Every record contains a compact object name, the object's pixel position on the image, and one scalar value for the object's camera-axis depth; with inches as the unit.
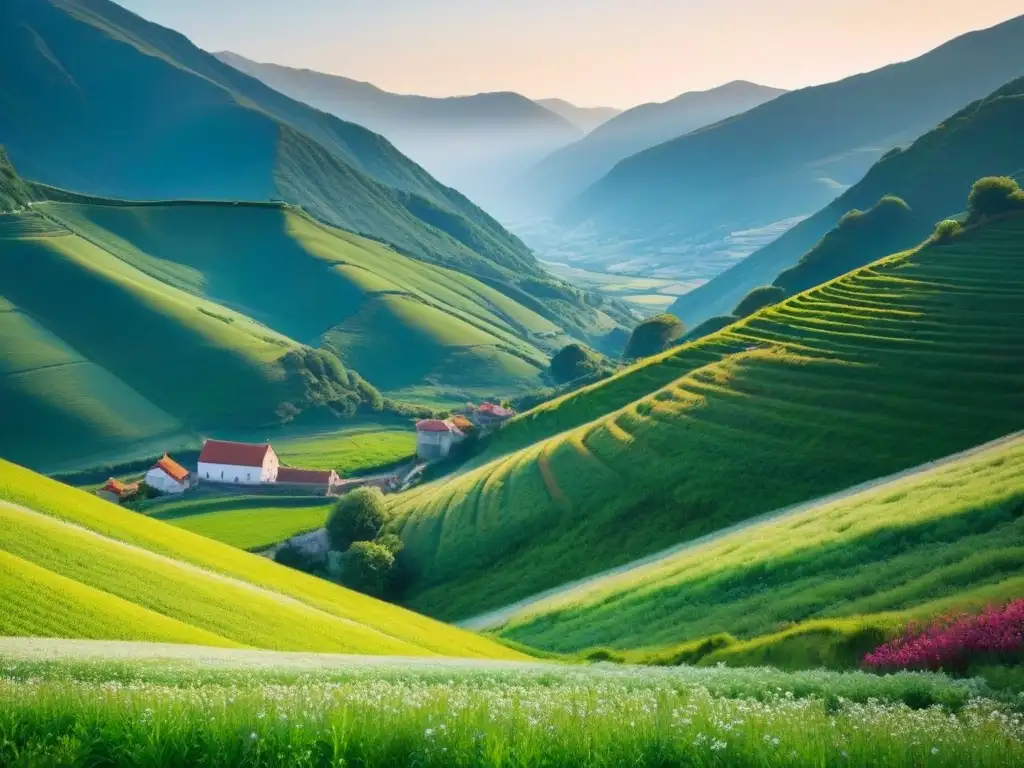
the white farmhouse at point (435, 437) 5285.4
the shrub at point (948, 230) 3681.1
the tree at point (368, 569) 2824.8
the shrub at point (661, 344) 7751.0
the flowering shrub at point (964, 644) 653.9
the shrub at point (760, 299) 6294.3
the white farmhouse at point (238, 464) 5147.6
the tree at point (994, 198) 3708.2
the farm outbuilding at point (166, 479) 5068.9
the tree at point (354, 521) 3329.2
